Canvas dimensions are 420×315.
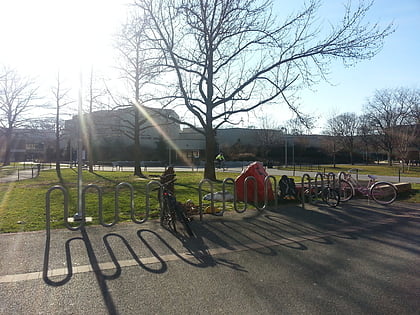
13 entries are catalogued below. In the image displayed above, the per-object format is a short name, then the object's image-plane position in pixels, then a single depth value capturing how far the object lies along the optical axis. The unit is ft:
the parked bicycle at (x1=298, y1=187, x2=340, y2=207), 33.09
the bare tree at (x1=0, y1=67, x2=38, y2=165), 132.16
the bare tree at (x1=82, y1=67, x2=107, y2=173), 77.25
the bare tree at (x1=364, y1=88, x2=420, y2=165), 155.86
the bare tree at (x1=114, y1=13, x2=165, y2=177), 56.90
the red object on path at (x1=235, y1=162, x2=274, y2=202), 35.50
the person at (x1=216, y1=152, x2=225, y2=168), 150.71
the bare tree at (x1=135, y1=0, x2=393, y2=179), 53.72
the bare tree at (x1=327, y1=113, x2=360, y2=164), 226.58
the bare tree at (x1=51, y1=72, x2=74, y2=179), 92.25
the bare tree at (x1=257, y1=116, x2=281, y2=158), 203.00
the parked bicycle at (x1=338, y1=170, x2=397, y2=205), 34.42
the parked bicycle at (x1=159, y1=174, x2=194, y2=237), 21.93
